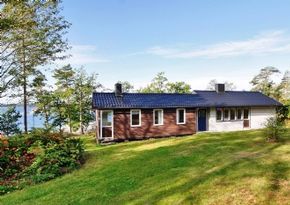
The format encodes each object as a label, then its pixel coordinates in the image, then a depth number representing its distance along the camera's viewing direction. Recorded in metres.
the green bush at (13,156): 8.23
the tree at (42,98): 18.80
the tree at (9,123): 17.60
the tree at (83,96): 24.03
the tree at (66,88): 23.31
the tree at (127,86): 32.41
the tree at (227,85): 41.74
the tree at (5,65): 16.50
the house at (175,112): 15.48
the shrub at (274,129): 9.40
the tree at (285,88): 26.96
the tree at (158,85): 30.56
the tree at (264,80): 29.49
